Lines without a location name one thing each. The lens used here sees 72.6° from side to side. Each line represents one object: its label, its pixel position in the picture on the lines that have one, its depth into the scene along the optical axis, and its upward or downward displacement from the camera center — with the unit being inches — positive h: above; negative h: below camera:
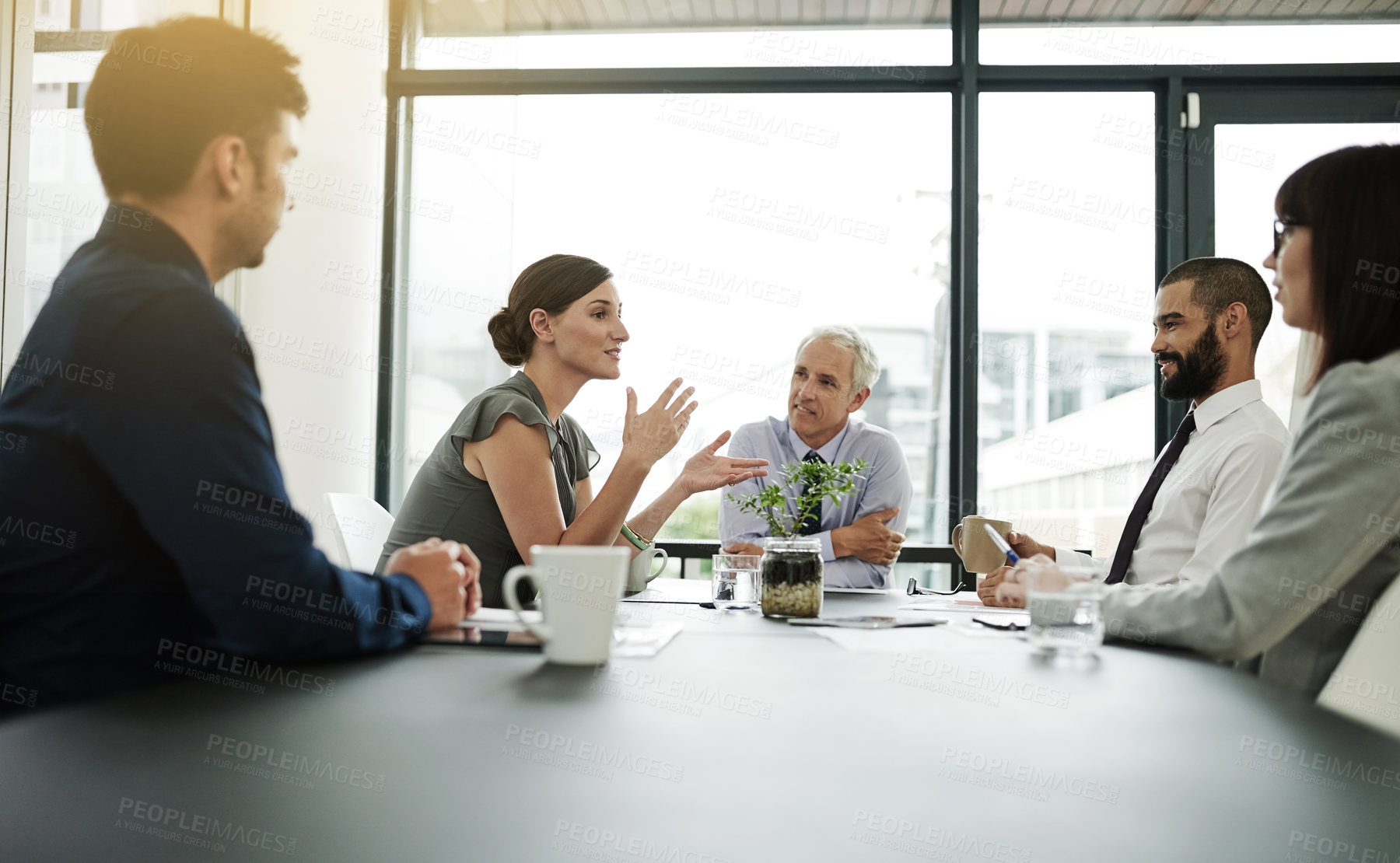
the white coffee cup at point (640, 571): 78.5 -9.1
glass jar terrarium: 58.8 -7.0
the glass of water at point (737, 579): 70.3 -8.6
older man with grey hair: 113.7 +3.7
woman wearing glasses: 44.1 -1.8
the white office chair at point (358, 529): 94.6 -7.6
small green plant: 66.1 -1.6
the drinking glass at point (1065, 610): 45.4 -6.7
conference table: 19.7 -7.8
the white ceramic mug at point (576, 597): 38.0 -5.5
